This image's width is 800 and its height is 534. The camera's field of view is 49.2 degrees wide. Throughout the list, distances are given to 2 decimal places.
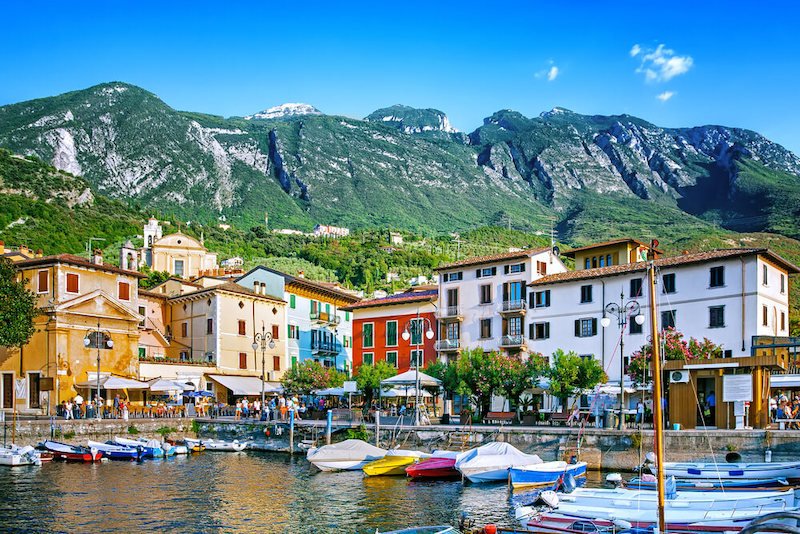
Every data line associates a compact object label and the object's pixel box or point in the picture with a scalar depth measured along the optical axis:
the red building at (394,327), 71.81
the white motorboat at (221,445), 56.03
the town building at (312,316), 82.88
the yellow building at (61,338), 61.19
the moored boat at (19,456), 46.12
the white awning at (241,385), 72.06
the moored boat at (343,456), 45.25
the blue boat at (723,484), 32.50
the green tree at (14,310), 57.81
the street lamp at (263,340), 76.97
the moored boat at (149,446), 51.44
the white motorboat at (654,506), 24.72
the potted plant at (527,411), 51.25
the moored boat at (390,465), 42.69
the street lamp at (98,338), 62.59
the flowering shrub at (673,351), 48.72
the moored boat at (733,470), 33.47
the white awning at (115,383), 61.12
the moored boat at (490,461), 39.91
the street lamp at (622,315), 37.06
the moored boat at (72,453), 49.31
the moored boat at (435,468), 41.59
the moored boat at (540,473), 37.88
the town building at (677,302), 53.34
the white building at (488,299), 65.88
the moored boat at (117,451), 50.31
